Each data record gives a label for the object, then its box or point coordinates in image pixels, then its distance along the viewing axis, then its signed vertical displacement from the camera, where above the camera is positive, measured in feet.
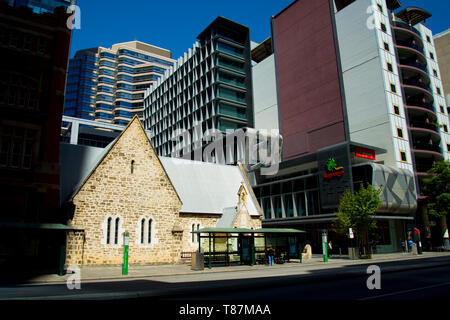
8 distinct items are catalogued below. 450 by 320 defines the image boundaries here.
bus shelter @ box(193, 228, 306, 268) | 86.28 -2.77
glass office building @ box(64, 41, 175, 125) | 397.60 +196.16
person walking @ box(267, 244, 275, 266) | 89.92 -4.69
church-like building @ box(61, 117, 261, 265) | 83.66 +9.54
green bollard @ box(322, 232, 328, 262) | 96.83 -3.85
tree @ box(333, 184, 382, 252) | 107.34 +7.14
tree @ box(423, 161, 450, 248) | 137.39 +18.14
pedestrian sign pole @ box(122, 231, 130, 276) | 64.34 -2.09
